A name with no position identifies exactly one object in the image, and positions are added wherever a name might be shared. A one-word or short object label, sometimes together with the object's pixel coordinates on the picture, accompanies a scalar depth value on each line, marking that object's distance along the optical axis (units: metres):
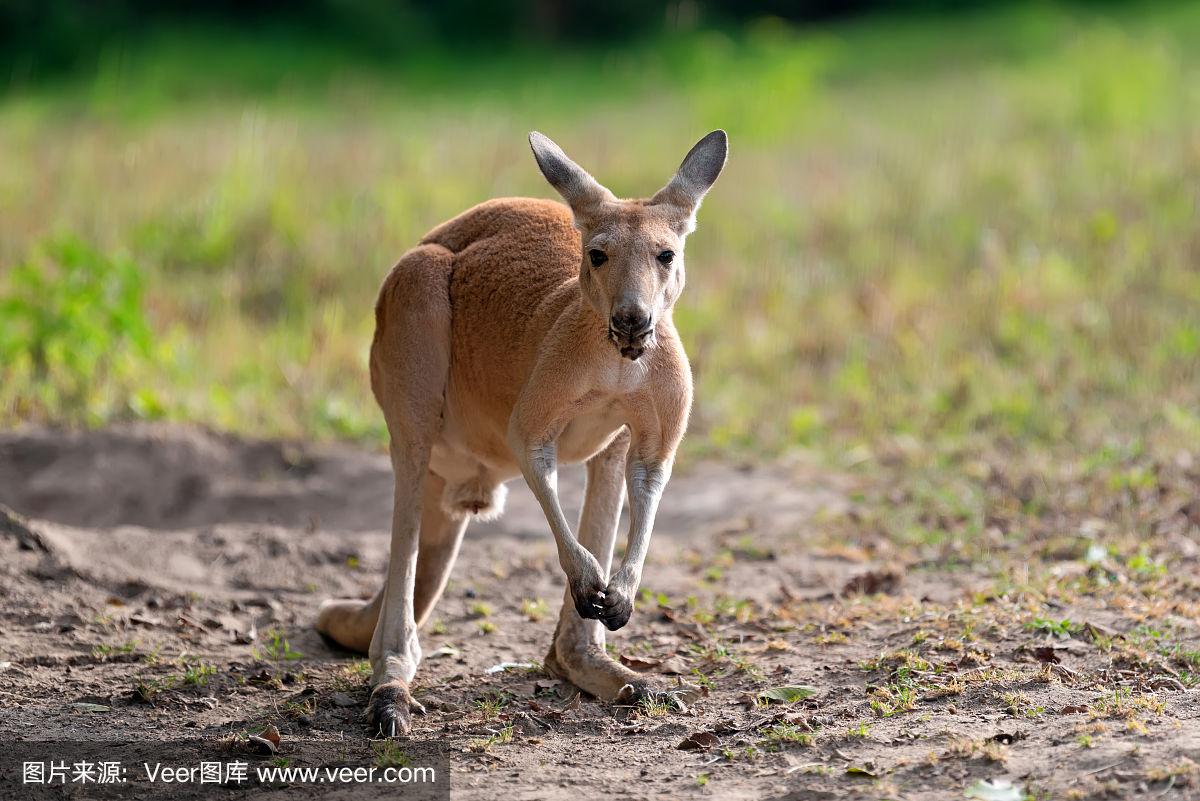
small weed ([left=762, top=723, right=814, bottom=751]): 8.73
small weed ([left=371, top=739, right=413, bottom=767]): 8.79
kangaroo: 9.26
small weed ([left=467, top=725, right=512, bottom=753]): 9.04
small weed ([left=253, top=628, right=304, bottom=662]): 11.22
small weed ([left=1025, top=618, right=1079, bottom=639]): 10.69
